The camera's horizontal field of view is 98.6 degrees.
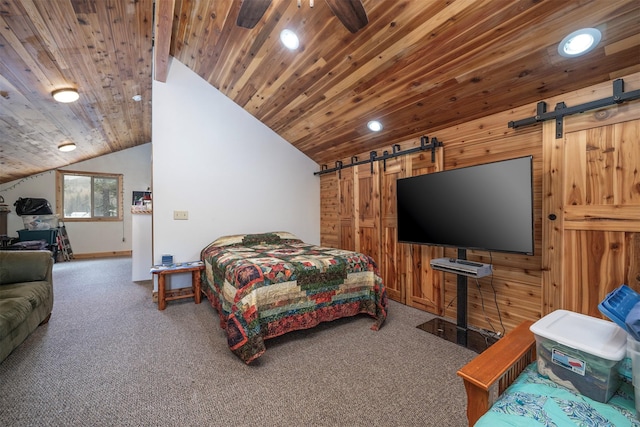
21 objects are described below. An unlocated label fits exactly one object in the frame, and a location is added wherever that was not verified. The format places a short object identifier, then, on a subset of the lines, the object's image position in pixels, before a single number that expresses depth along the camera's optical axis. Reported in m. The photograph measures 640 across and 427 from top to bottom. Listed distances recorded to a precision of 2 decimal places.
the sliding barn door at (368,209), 3.69
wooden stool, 3.17
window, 6.56
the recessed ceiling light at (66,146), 4.75
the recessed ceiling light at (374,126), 3.20
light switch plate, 3.66
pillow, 3.73
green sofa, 1.89
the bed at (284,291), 2.12
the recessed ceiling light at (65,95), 3.01
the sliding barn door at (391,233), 3.40
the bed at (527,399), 0.85
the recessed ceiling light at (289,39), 2.56
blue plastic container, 0.94
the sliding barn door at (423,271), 2.96
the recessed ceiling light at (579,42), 1.62
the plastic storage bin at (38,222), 5.81
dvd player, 2.18
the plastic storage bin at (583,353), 0.92
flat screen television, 2.00
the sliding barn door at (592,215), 1.78
